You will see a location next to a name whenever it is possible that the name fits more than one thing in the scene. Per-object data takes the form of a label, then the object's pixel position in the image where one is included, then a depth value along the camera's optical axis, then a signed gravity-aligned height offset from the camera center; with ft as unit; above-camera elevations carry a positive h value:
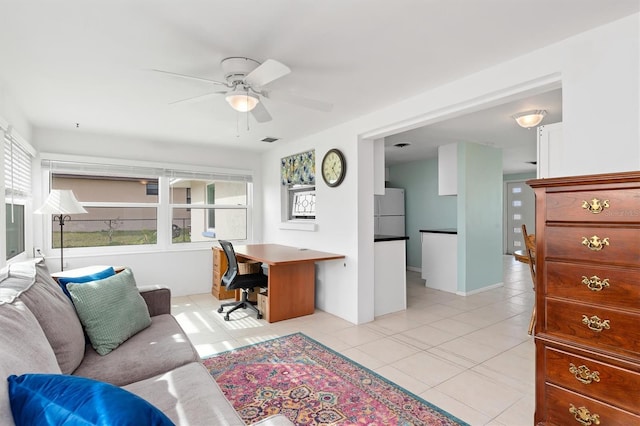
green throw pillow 6.12 -1.90
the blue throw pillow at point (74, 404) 2.26 -1.37
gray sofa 3.74 -2.45
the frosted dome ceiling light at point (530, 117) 11.55 +3.34
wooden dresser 4.66 -1.31
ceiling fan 7.42 +2.91
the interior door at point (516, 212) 29.12 +0.05
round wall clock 12.96 +1.85
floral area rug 6.63 -4.03
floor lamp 10.71 +0.32
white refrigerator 22.25 +0.00
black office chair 12.76 -2.58
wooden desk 12.46 -2.63
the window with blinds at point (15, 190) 9.99 +0.81
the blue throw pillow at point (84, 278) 6.74 -1.38
